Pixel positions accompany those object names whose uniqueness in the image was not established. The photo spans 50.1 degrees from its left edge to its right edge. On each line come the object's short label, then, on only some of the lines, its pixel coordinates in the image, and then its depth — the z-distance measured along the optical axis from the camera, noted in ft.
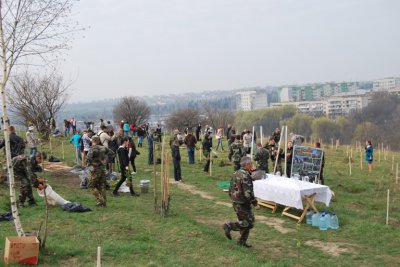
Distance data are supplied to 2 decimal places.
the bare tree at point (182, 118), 230.60
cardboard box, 23.15
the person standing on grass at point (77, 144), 66.31
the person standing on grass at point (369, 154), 78.07
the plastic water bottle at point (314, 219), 38.11
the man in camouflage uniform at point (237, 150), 53.78
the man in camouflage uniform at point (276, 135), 74.70
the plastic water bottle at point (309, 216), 39.01
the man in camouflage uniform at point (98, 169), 38.60
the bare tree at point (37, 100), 77.15
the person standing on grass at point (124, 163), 45.29
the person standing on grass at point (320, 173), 53.34
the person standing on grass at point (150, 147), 68.26
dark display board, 51.67
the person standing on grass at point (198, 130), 99.57
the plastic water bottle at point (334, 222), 37.52
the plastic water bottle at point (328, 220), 37.45
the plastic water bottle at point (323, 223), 37.40
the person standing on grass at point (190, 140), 69.92
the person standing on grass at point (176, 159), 57.21
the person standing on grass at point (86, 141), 60.29
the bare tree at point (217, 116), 253.69
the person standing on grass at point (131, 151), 55.01
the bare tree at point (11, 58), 22.91
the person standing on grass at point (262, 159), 50.93
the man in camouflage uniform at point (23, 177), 37.32
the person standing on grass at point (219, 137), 94.21
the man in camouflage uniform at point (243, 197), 28.40
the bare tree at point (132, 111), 181.33
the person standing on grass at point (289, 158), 55.31
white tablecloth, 39.09
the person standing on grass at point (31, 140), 63.16
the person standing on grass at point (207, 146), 72.07
